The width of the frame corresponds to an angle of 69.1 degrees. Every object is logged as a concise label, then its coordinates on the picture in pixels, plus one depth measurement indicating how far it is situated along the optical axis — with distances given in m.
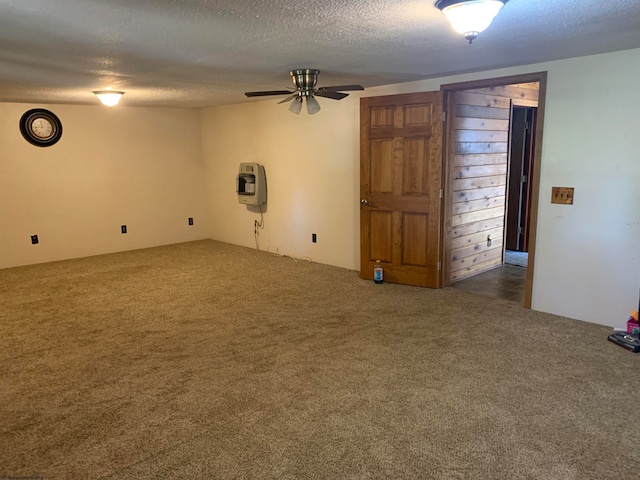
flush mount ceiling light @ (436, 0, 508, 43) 2.05
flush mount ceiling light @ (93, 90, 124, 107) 4.84
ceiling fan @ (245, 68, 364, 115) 3.79
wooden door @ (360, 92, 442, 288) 4.57
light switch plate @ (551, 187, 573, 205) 3.75
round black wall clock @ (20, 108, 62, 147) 5.89
